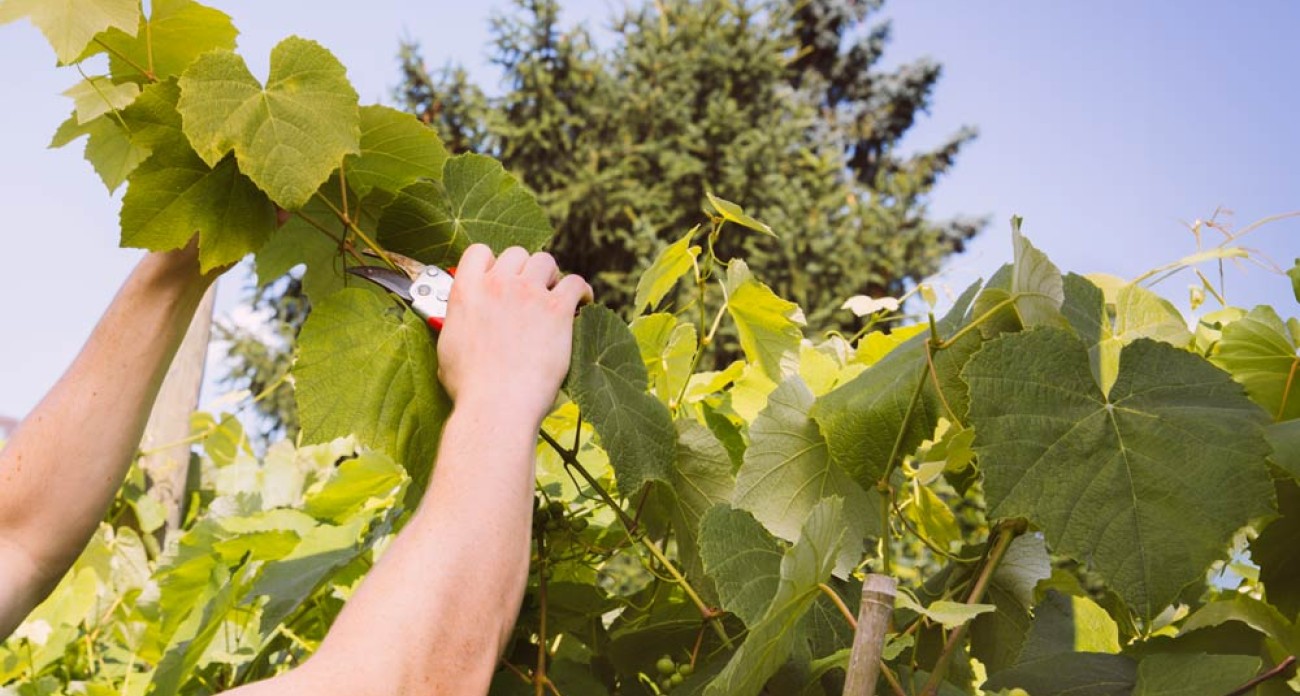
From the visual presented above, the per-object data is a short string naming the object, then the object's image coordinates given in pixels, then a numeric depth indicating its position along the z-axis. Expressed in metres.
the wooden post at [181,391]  3.76
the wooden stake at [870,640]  0.71
